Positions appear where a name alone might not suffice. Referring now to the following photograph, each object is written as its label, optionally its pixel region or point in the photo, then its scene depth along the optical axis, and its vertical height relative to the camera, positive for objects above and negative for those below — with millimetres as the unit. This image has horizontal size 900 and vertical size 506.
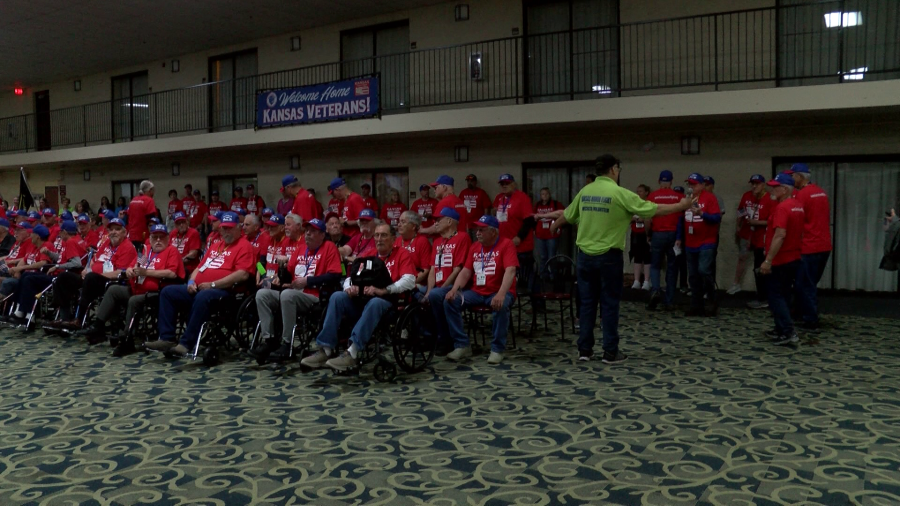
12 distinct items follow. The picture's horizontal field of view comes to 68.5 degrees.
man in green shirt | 5668 -134
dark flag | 14195 +725
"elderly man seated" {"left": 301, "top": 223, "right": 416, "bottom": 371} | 5328 -676
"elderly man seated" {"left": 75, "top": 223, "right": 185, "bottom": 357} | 6555 -566
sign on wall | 12672 +2498
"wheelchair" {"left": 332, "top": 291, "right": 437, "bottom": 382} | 5383 -948
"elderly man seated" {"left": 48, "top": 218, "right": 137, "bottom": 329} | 7305 -513
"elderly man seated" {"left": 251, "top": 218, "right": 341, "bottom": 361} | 5734 -517
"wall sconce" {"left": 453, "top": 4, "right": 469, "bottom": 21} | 12883 +4189
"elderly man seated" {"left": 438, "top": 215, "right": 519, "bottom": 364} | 5988 -543
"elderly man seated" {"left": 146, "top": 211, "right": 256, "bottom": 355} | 6066 -536
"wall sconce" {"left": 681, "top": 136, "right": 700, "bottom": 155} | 10914 +1319
